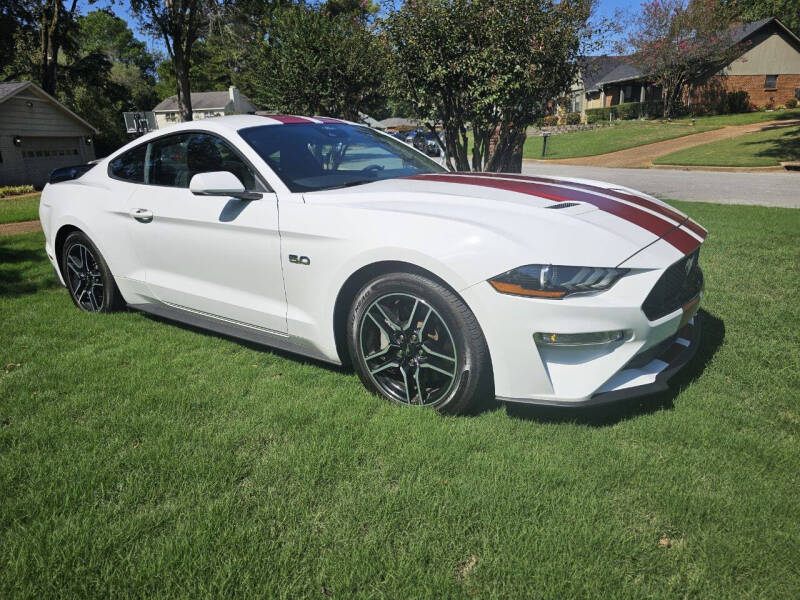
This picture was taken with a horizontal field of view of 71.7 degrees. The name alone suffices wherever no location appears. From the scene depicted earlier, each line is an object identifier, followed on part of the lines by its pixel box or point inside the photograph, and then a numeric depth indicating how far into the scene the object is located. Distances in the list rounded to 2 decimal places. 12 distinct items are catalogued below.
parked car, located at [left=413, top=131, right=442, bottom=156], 30.33
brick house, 38.56
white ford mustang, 2.53
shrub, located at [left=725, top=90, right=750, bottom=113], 38.12
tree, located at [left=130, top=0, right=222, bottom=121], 19.31
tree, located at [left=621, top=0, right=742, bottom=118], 35.91
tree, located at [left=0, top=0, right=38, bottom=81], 25.80
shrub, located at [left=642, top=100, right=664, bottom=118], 40.75
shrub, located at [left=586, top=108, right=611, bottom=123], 44.25
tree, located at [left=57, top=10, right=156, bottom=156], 29.66
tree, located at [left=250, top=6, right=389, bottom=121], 13.51
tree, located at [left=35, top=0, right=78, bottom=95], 25.19
